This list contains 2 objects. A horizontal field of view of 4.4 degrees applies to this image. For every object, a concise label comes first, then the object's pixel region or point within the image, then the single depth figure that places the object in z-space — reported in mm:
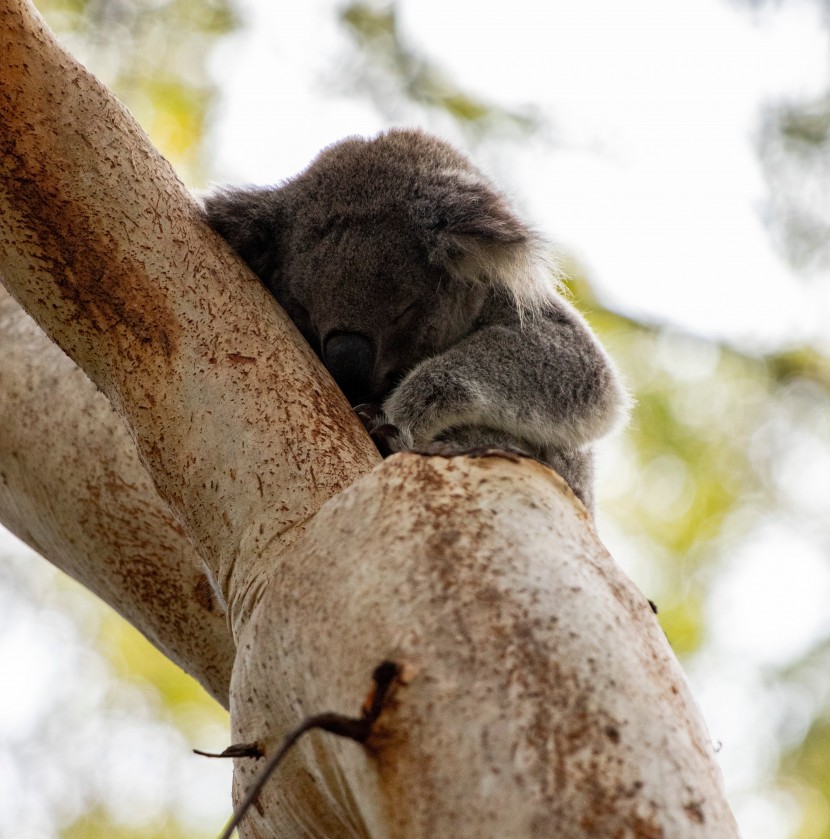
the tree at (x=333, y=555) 5300
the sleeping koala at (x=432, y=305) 6112
